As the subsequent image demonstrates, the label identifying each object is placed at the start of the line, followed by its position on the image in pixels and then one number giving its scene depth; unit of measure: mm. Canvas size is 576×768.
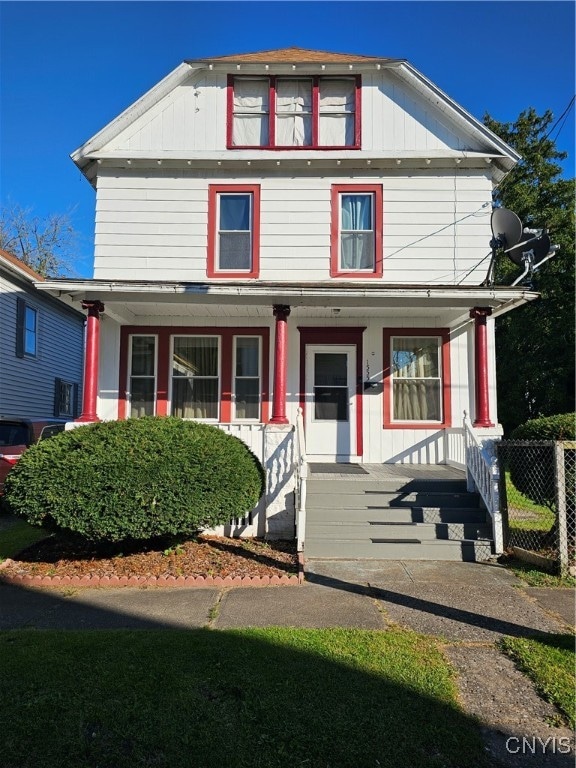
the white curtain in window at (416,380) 9906
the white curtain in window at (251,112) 10109
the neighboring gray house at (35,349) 14336
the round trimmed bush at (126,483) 5844
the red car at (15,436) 8820
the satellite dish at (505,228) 8945
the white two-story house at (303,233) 9797
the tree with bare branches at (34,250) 27391
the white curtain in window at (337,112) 10062
